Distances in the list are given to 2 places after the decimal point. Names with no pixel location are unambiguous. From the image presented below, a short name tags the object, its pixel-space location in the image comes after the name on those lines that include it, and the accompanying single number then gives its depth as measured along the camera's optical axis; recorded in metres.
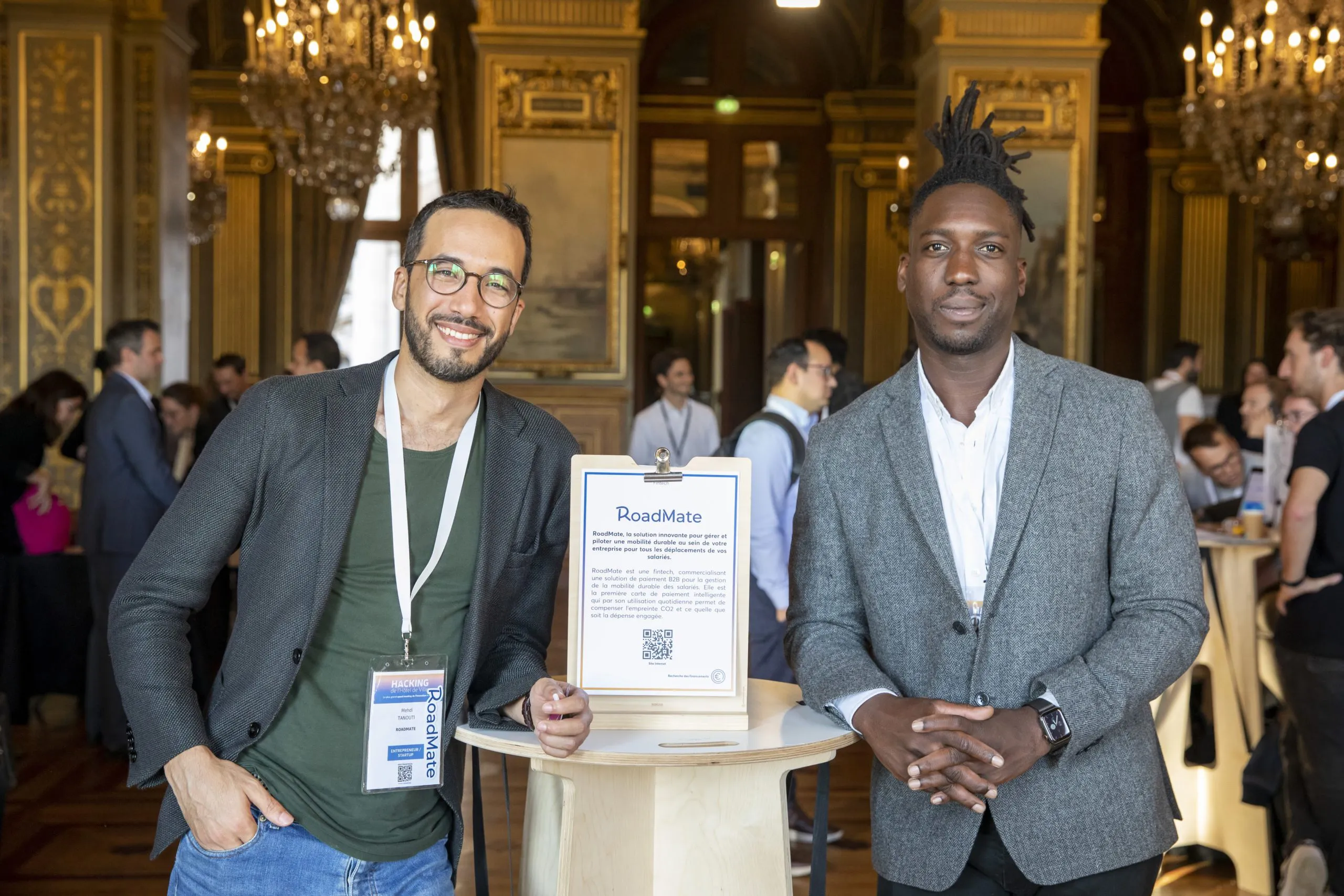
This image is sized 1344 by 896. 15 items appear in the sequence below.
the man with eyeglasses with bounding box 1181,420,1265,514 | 6.41
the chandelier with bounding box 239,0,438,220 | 8.69
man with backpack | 4.43
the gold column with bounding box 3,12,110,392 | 8.16
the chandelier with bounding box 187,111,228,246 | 11.67
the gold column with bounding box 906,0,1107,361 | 8.74
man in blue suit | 5.51
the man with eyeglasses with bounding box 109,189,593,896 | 1.92
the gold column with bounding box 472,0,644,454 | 9.56
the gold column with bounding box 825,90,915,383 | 13.77
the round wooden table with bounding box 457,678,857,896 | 2.05
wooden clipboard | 2.12
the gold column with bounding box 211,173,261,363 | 13.91
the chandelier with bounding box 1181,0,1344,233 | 8.73
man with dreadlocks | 1.89
